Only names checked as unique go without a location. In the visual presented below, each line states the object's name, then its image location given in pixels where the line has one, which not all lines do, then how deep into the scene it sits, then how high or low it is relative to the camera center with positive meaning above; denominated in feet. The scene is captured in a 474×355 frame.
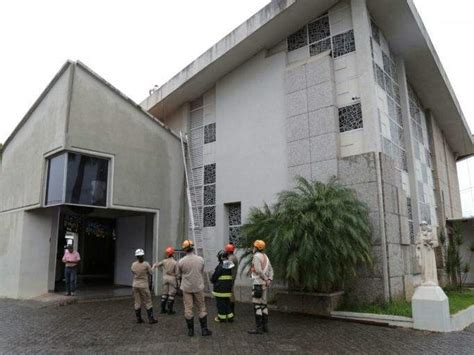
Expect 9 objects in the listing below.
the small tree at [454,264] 43.52 -1.38
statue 26.21 -0.17
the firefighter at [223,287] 26.55 -2.19
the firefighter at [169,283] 30.76 -2.21
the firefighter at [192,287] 23.29 -1.95
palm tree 27.63 +1.10
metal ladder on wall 43.75 +5.50
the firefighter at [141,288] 26.89 -2.24
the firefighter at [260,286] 24.18 -1.98
